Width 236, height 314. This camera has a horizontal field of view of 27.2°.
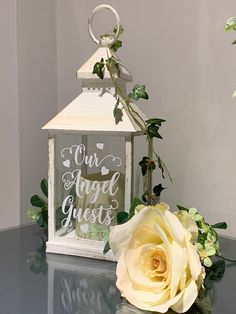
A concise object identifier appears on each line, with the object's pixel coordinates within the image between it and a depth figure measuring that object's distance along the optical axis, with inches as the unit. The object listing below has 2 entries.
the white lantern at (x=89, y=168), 32.2
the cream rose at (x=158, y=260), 24.5
